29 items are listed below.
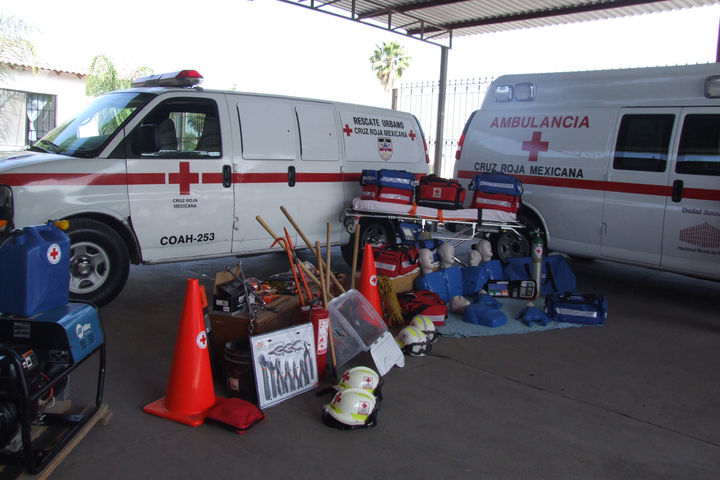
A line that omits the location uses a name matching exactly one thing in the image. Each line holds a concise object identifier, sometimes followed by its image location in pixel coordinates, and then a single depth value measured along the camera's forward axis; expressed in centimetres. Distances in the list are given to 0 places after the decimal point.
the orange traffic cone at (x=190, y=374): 367
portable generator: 268
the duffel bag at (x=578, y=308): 608
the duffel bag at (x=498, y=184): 739
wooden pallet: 283
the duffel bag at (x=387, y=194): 740
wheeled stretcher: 735
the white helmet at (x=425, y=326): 506
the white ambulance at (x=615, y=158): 649
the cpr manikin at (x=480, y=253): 735
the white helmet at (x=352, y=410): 355
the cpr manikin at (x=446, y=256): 696
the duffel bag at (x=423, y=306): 567
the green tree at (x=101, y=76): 1869
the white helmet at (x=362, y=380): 375
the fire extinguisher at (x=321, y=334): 418
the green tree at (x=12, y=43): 1600
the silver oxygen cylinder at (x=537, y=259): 690
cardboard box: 417
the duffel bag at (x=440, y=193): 745
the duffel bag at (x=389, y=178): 739
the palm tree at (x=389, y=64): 3644
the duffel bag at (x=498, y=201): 745
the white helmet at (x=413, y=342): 488
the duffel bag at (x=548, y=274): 714
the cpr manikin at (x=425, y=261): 667
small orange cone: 545
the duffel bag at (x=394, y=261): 635
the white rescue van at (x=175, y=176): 553
